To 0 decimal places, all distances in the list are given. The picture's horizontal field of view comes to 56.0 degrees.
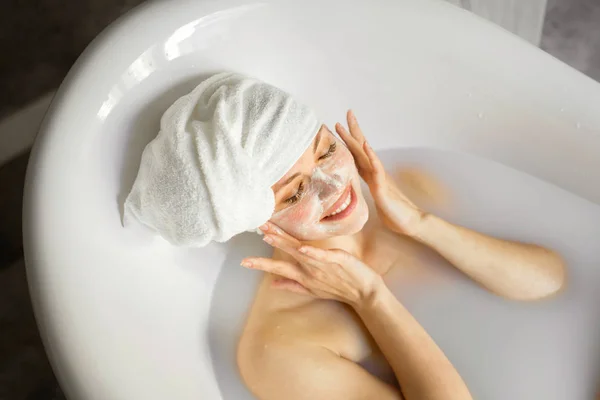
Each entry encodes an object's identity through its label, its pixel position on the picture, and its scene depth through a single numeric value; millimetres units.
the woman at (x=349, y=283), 902
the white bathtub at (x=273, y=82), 810
